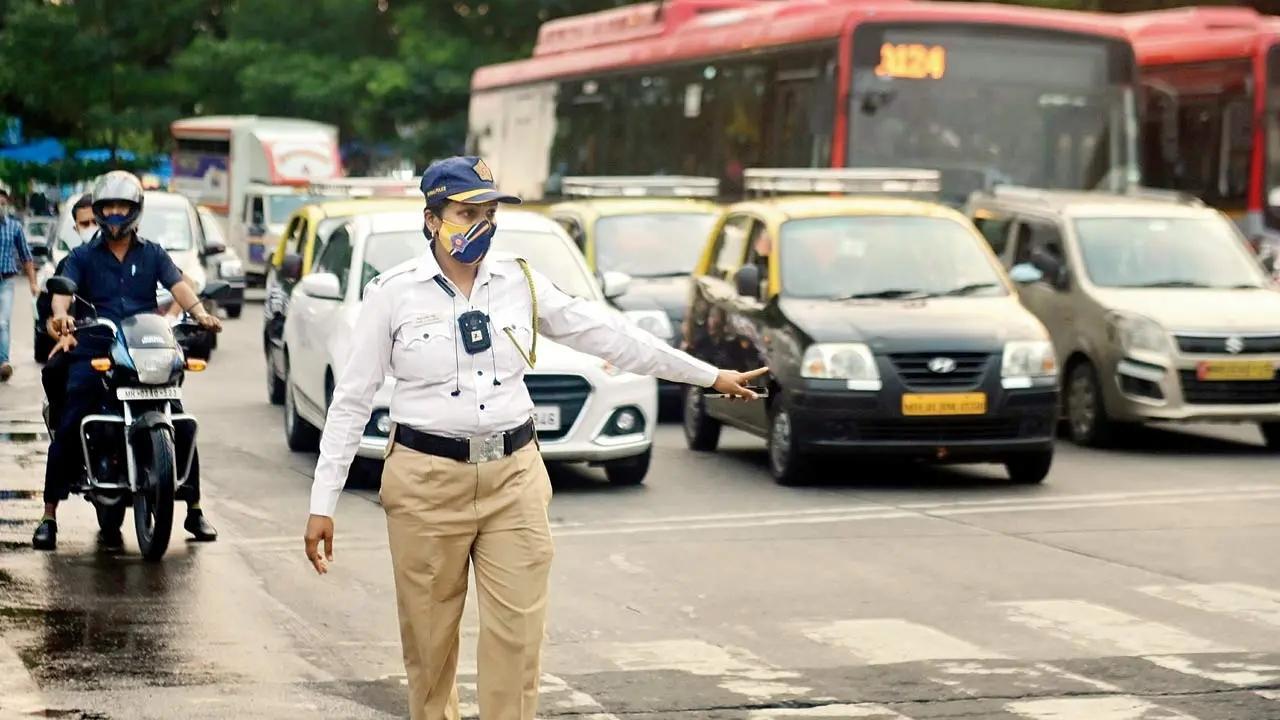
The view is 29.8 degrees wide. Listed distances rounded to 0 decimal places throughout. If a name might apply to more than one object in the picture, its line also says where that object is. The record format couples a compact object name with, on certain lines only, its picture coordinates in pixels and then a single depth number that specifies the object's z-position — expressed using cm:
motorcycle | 1065
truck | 3881
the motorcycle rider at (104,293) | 1076
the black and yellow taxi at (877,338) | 1377
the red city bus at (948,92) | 2173
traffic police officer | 611
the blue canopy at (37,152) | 6134
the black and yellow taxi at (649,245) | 1862
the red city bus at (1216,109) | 2480
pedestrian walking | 2034
